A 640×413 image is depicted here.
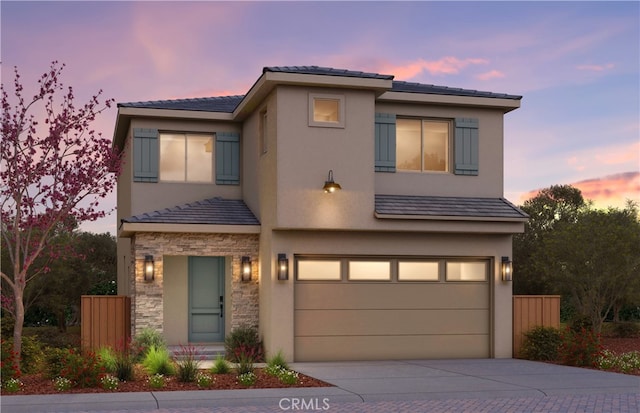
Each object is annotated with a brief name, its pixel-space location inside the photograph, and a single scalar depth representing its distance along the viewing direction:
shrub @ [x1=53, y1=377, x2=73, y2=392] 12.90
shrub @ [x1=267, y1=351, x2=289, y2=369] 14.84
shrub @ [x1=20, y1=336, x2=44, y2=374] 14.57
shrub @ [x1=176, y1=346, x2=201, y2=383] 13.57
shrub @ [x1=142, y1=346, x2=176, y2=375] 14.25
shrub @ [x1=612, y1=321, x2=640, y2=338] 28.72
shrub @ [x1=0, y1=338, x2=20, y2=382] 13.47
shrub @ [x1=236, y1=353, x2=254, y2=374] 13.98
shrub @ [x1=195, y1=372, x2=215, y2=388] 13.21
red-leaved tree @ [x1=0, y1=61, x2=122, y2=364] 14.45
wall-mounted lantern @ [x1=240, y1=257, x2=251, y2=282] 18.67
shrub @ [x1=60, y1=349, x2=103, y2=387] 13.05
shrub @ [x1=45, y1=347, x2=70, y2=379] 13.64
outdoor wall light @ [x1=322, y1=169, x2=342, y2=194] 17.09
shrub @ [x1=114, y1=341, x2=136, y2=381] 13.61
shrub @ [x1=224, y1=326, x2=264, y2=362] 17.78
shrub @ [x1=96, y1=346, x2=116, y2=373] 13.99
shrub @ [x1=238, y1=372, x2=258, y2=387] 13.33
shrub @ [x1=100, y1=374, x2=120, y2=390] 12.95
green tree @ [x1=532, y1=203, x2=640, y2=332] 25.27
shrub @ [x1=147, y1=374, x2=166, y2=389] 13.11
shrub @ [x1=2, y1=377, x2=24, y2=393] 12.70
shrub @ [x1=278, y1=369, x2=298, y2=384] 13.56
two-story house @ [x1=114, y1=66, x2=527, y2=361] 17.55
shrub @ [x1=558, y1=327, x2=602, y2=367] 17.25
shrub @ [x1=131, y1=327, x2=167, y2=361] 17.36
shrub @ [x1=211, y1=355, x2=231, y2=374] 14.62
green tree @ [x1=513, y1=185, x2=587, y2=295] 35.88
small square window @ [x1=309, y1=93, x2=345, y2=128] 17.48
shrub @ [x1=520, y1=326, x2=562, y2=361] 18.48
